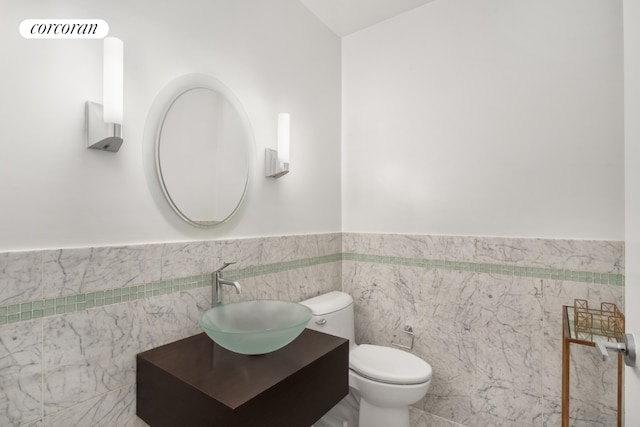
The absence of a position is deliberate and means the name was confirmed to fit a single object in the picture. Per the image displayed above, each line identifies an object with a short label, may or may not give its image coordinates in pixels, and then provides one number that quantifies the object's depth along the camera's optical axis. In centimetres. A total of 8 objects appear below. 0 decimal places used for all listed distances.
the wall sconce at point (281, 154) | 171
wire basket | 126
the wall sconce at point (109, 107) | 102
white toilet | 153
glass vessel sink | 106
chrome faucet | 136
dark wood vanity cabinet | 90
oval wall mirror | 128
